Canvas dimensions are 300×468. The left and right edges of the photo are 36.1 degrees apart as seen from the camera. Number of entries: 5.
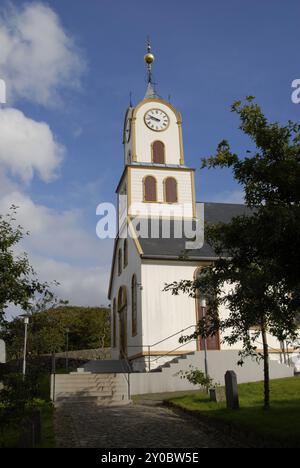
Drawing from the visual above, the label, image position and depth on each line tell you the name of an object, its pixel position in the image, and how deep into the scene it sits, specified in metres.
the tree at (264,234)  8.62
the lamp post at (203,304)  15.67
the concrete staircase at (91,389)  17.53
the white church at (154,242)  23.66
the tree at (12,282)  11.77
